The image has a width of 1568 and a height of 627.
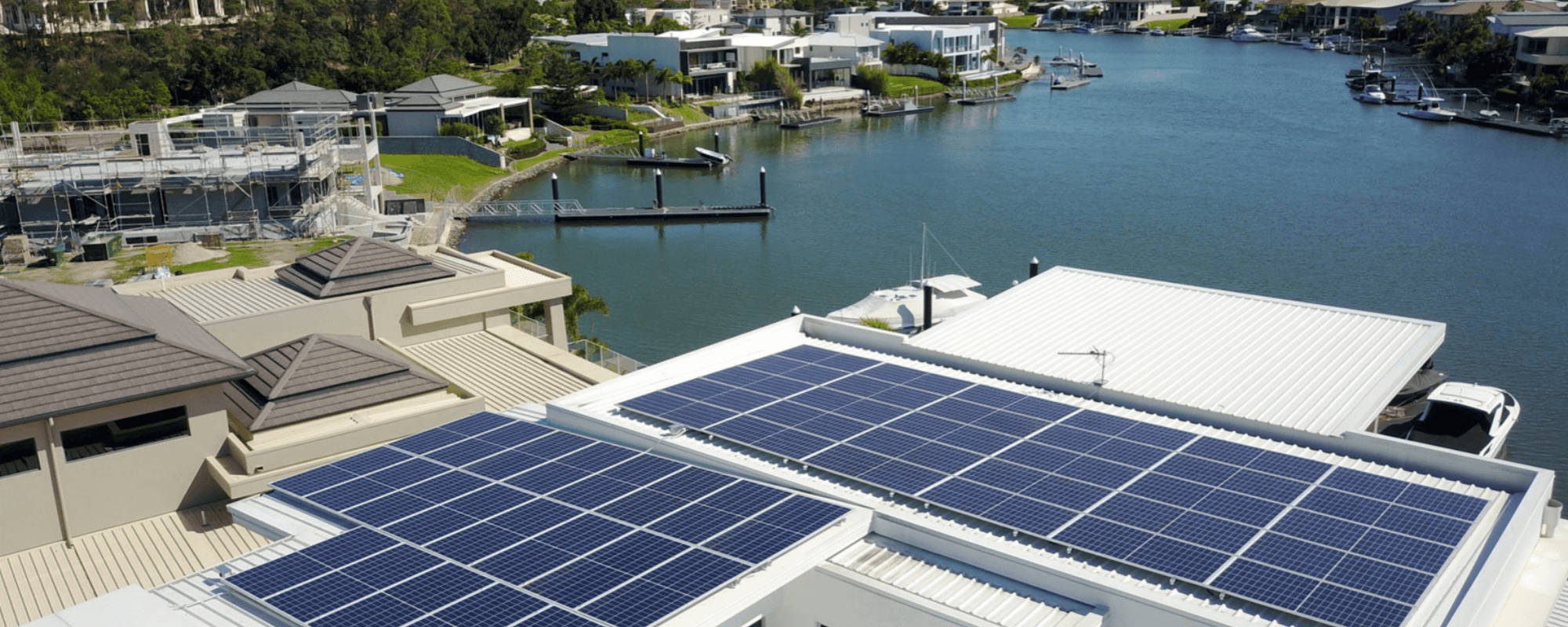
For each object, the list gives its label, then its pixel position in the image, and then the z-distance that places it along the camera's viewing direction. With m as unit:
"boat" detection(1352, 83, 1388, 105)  97.56
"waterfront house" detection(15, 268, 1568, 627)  12.99
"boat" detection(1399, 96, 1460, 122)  88.19
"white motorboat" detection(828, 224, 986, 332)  37.94
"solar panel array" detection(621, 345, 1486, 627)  13.24
